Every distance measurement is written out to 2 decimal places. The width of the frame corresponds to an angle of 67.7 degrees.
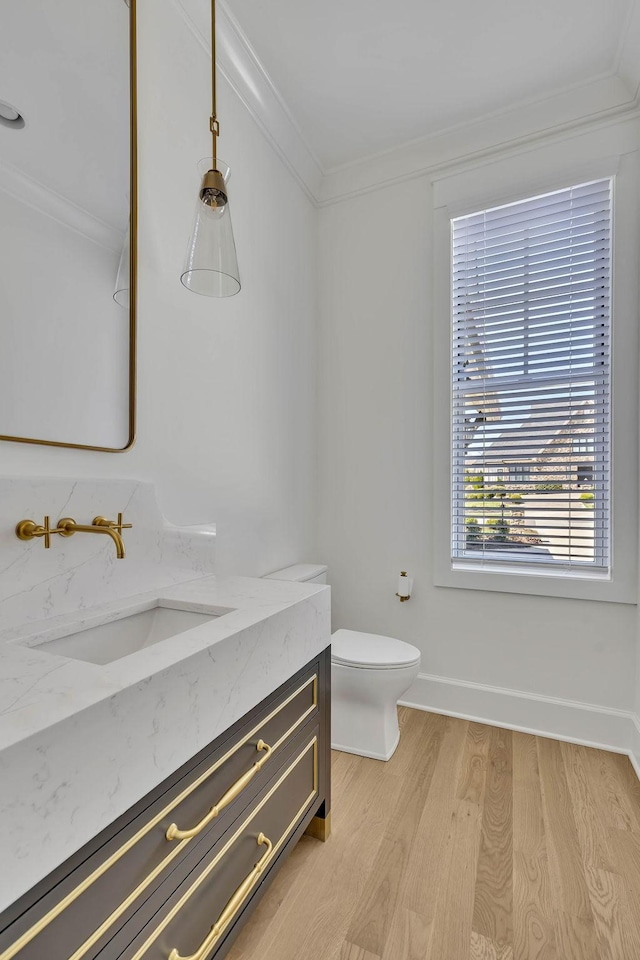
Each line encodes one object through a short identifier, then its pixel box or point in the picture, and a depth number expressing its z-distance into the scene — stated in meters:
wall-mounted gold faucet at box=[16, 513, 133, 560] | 1.11
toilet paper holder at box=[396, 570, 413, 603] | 2.41
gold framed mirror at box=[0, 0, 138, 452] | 1.14
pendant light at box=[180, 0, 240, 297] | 1.23
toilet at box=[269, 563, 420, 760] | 1.88
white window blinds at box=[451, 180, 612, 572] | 2.12
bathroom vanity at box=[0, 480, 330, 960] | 0.63
